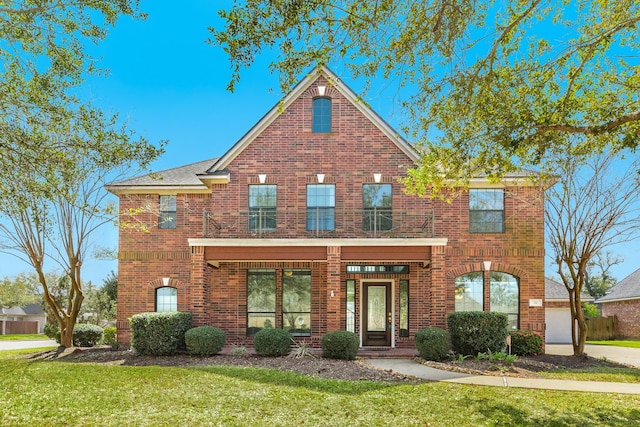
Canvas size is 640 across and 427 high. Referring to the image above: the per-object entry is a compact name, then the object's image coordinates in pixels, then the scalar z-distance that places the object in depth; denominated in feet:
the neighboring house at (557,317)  97.86
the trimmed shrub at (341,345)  52.80
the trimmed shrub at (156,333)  55.47
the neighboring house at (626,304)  109.60
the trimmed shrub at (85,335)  71.36
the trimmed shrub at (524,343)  60.59
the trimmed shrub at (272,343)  54.54
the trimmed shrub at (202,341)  54.39
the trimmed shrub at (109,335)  75.10
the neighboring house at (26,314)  175.28
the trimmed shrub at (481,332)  54.29
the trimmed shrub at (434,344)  52.47
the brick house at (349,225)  63.52
